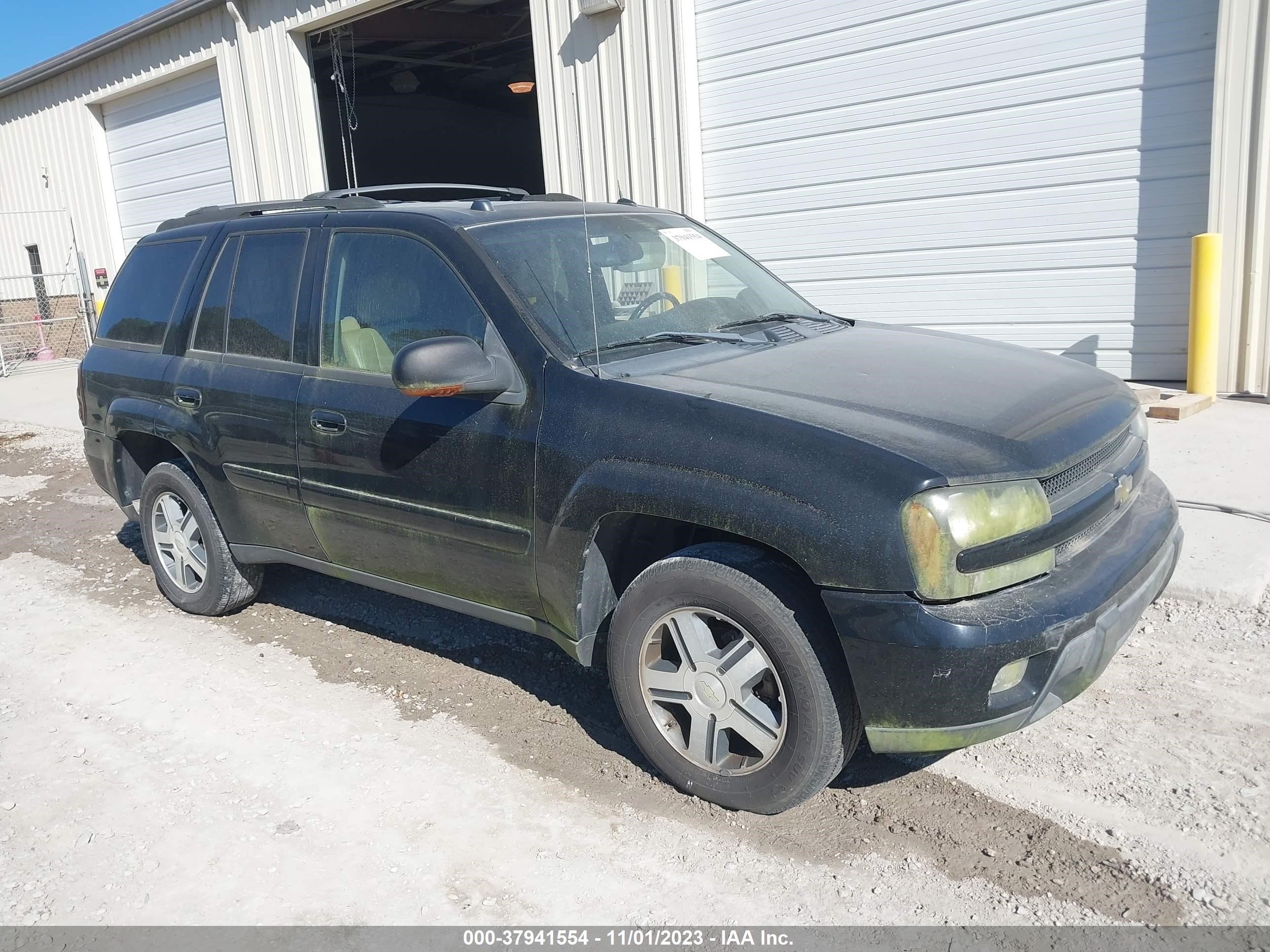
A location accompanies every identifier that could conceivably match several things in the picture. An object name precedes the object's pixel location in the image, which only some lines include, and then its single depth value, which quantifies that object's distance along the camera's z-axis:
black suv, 2.72
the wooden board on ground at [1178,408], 6.96
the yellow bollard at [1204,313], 7.20
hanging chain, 13.77
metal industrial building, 7.47
